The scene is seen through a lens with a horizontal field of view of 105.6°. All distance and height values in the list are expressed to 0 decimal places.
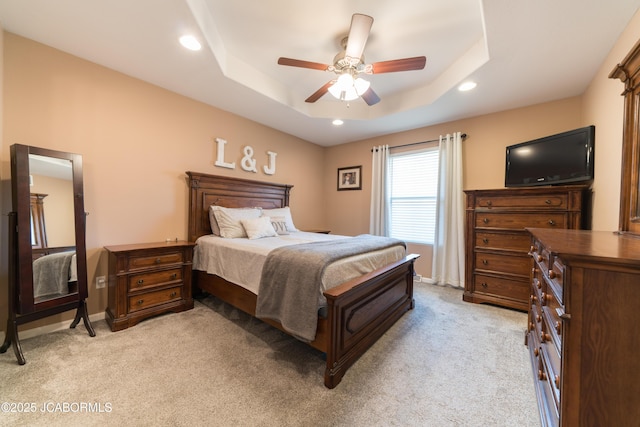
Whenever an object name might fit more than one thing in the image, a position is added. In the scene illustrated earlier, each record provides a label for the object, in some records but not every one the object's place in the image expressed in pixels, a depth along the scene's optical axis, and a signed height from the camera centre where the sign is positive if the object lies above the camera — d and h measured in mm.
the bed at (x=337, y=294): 1592 -783
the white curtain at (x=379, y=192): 4195 +233
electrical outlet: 2434 -775
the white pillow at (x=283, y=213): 3582 -121
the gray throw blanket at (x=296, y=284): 1617 -567
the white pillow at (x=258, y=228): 2873 -274
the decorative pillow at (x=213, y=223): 3030 -226
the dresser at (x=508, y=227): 2472 -251
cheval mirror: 1802 -278
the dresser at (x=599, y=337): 792 -443
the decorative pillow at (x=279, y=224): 3373 -269
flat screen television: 2369 +503
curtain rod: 3479 +1012
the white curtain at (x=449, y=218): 3469 -181
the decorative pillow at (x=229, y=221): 2914 -196
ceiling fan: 1778 +1186
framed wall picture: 4621 +535
